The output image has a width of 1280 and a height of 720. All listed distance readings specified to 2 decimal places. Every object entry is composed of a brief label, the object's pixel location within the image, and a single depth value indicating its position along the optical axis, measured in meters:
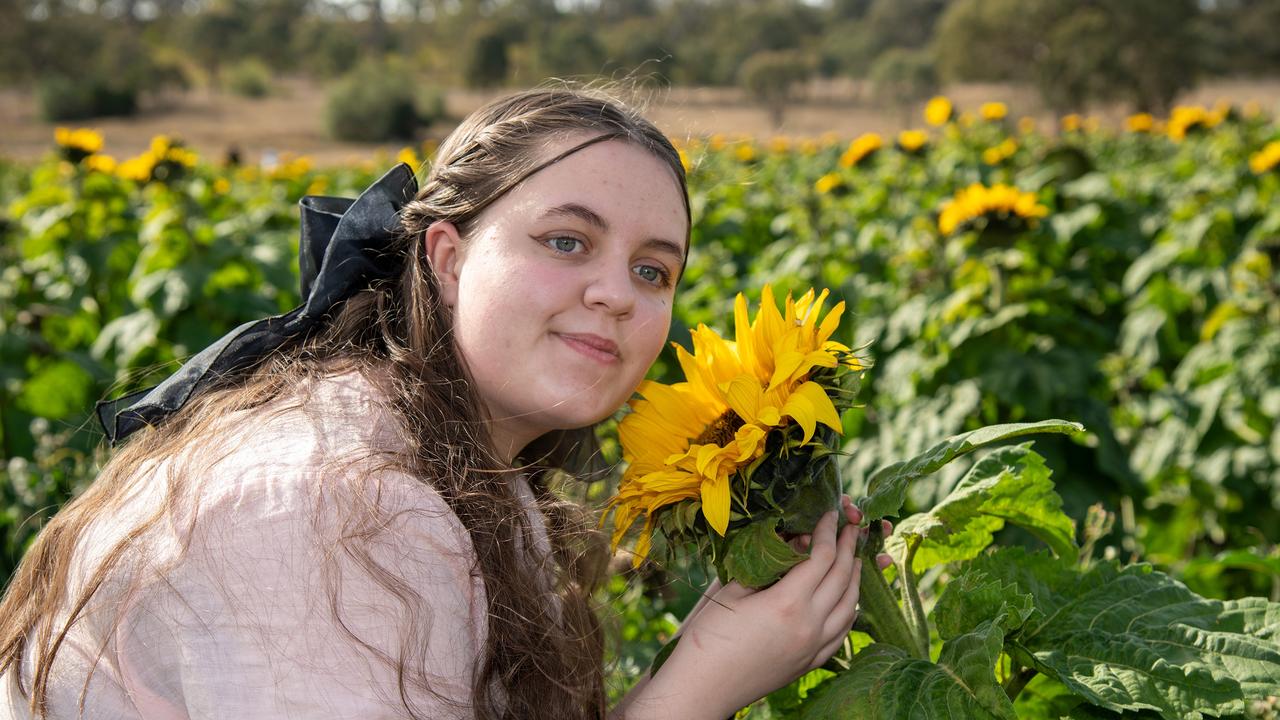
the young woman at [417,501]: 1.32
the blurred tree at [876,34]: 57.94
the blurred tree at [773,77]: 45.31
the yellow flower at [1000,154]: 6.41
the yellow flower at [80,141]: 5.09
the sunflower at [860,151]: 6.52
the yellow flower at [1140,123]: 8.80
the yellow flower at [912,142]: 6.33
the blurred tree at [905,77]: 38.94
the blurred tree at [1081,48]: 26.09
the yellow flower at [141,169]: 4.86
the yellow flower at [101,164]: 5.29
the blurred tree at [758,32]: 61.91
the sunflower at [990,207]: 3.51
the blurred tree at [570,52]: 51.12
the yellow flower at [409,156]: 6.92
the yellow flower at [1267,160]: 5.33
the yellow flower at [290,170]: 9.30
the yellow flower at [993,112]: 7.32
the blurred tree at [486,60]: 54.22
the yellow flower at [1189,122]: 7.28
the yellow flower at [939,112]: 7.39
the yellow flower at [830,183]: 6.06
